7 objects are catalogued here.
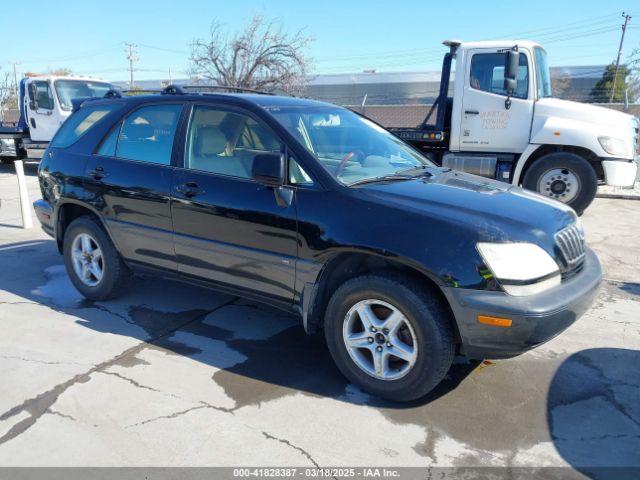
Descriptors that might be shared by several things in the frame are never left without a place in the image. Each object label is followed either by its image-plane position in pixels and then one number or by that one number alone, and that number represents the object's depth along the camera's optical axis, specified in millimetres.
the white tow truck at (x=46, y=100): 14648
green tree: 32719
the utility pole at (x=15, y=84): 41438
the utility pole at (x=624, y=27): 46750
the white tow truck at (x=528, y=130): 8086
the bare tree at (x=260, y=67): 21000
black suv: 2803
